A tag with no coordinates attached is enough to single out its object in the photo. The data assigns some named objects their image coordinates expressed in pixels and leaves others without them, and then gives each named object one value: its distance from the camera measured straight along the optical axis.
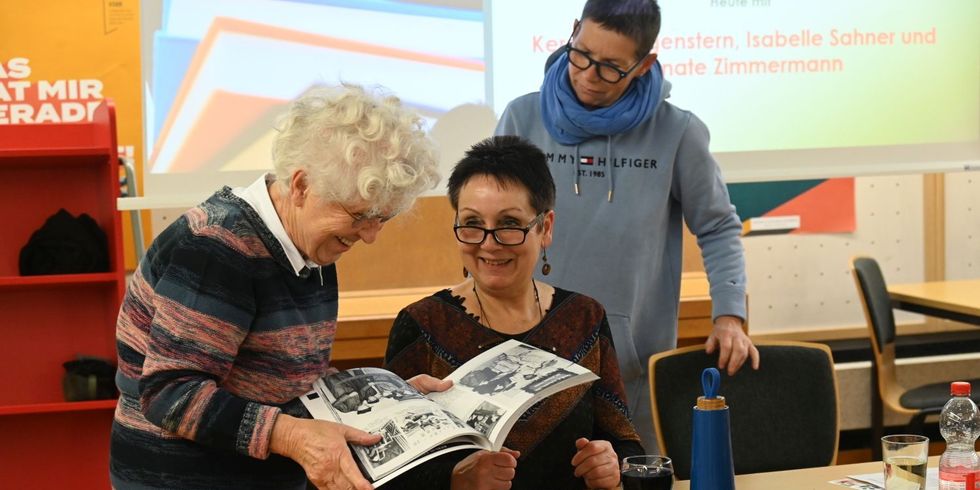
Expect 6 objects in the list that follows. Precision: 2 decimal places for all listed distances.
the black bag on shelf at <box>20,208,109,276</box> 3.64
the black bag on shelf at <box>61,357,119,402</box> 3.71
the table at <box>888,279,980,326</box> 4.28
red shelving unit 3.86
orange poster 4.47
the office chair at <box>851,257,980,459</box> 4.27
